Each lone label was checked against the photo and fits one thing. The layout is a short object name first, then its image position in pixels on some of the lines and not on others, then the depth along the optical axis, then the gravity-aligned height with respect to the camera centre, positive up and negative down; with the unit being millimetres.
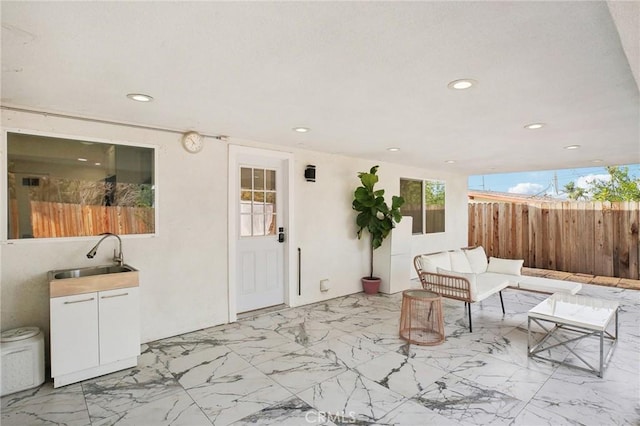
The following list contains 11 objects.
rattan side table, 3498 -1310
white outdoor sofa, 3852 -852
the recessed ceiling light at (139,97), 2548 +950
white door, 4352 -249
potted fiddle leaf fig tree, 5273 +51
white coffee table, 2887 -993
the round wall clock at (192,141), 3690 +848
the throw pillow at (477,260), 5012 -726
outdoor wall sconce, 4816 +622
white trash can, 2504 -1119
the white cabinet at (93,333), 2600 -977
